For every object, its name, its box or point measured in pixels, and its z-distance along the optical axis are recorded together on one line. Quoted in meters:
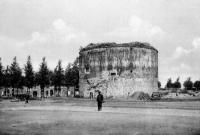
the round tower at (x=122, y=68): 46.12
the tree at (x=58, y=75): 58.41
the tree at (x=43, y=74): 55.00
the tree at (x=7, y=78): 55.65
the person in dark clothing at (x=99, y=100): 20.62
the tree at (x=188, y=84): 99.04
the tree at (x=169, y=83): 104.01
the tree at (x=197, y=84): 99.12
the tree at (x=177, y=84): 100.24
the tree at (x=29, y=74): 53.09
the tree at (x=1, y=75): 51.94
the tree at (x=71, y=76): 62.53
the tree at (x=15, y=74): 52.84
